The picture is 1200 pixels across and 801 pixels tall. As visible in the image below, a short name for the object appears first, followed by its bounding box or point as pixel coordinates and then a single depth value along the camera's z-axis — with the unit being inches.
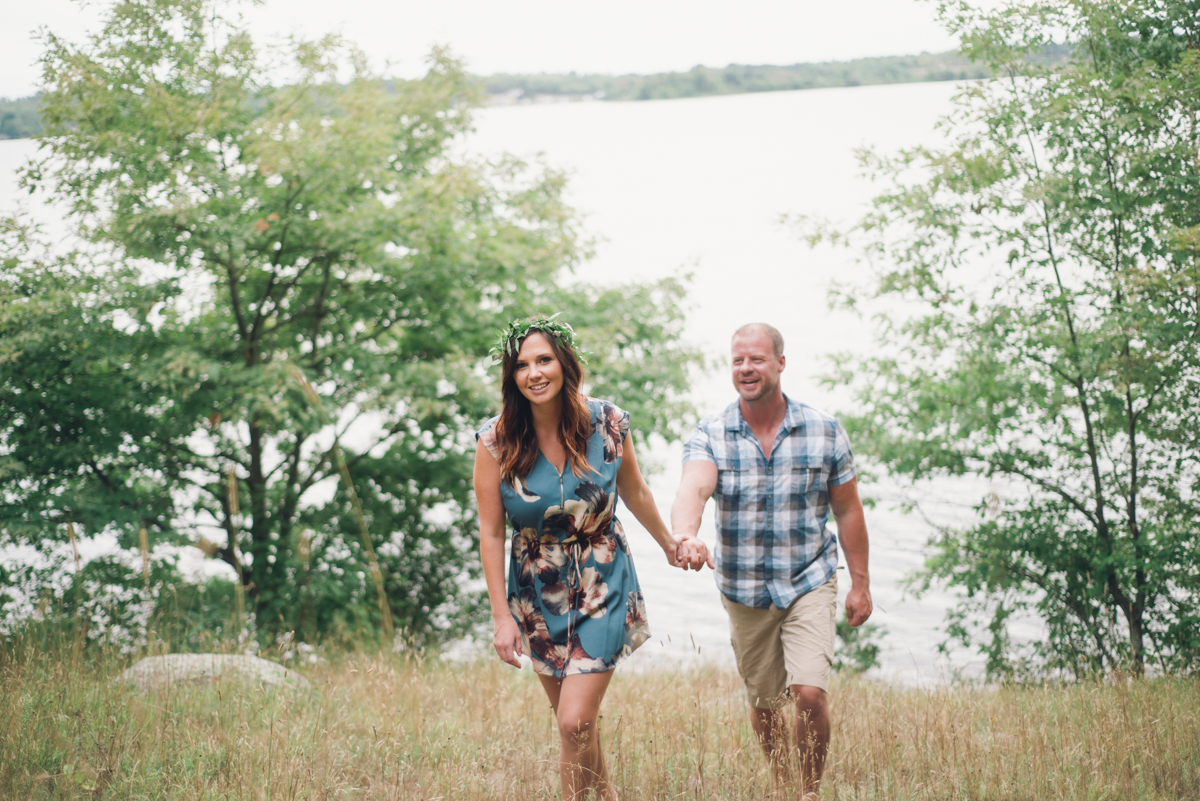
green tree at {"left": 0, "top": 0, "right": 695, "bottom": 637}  302.2
